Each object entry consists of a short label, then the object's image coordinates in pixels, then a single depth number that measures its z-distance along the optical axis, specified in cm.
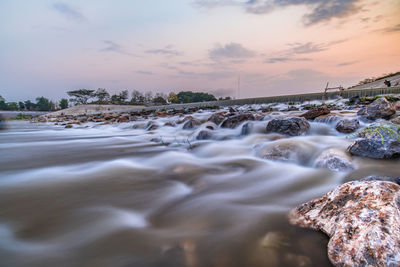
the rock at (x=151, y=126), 944
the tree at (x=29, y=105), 10875
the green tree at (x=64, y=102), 10131
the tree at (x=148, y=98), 8983
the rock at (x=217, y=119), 756
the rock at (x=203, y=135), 584
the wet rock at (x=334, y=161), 265
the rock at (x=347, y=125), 495
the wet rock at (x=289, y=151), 332
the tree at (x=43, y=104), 10675
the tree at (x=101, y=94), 8625
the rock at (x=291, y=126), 482
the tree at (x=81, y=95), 8185
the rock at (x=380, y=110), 579
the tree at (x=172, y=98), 9294
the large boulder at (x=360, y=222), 100
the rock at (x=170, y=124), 943
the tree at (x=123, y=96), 9070
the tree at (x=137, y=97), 9054
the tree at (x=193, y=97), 10790
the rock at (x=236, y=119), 670
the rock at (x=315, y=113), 691
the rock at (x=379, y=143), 285
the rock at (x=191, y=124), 824
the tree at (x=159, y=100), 8405
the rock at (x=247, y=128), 581
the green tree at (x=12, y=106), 10301
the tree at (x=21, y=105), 10706
